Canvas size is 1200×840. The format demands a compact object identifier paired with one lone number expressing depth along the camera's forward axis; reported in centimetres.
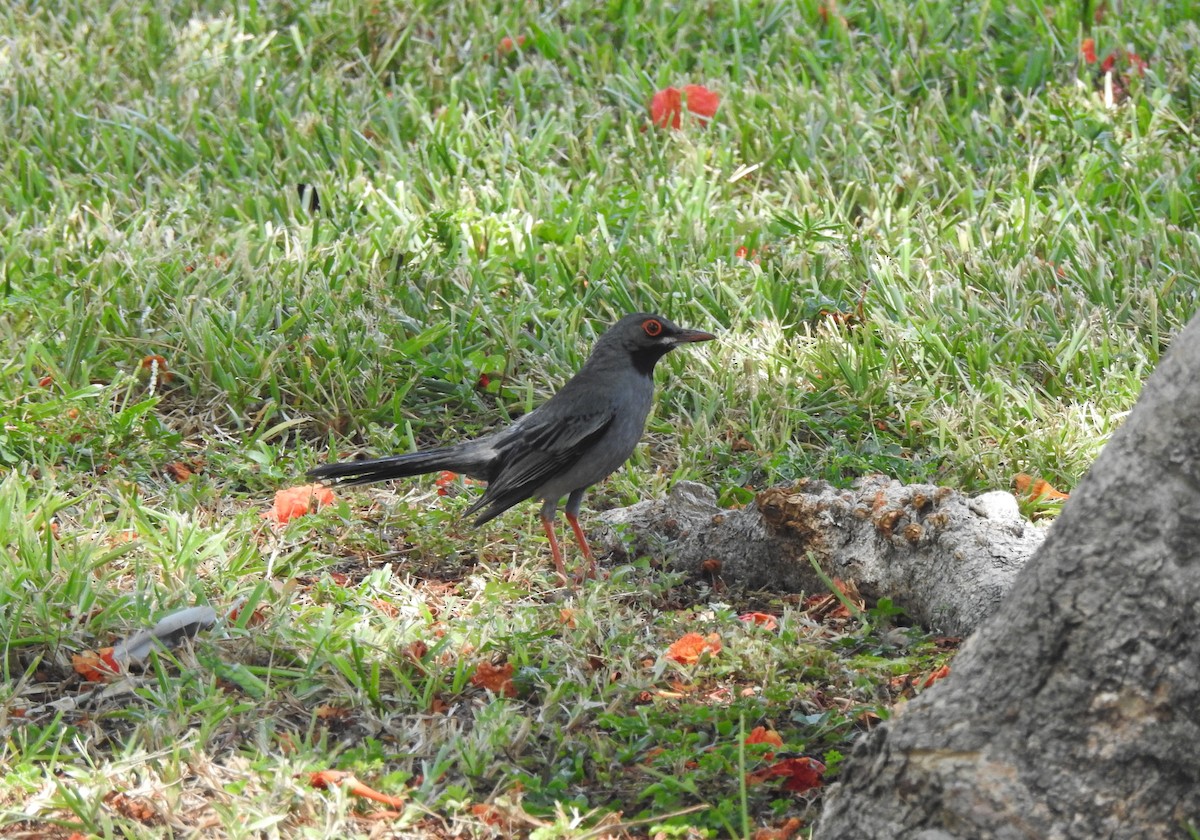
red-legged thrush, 968
